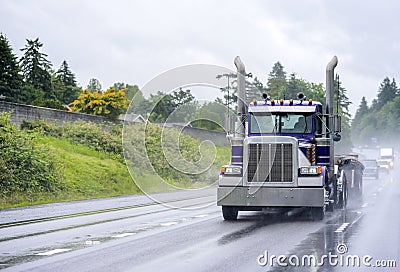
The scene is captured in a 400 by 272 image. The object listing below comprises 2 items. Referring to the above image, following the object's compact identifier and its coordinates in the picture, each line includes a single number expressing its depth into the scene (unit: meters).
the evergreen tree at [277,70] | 181.50
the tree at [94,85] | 162.57
